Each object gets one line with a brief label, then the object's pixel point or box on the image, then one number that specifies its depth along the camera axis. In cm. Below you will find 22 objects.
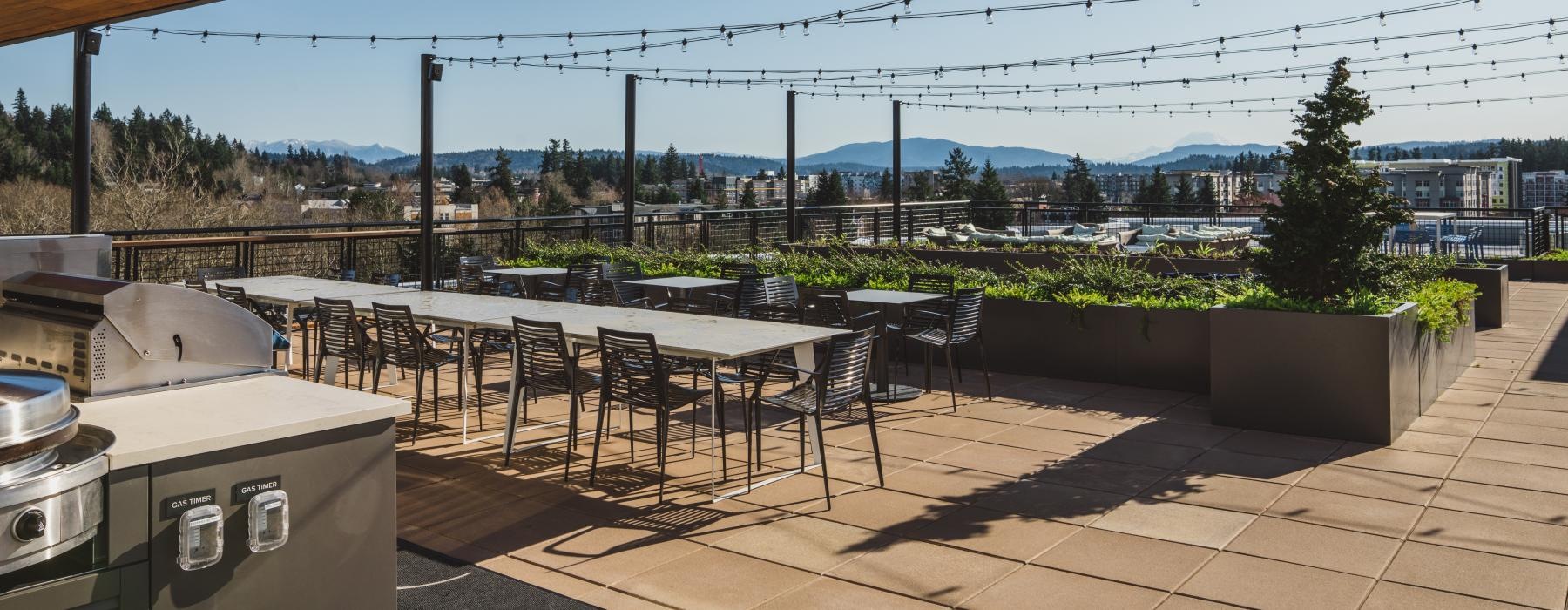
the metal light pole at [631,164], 1292
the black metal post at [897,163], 1667
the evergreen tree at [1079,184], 3528
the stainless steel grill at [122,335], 279
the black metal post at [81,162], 852
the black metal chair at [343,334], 622
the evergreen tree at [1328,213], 607
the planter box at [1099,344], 718
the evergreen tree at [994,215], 2072
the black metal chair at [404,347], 594
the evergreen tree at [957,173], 3641
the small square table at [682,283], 876
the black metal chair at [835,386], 480
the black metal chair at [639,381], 472
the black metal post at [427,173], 913
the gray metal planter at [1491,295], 1010
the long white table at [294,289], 705
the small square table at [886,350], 702
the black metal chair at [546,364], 512
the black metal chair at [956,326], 688
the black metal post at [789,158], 1484
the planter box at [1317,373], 573
